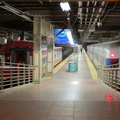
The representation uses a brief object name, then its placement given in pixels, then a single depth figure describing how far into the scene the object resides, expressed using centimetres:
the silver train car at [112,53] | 1511
